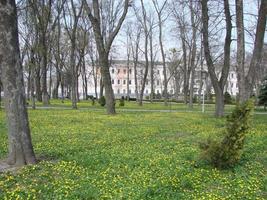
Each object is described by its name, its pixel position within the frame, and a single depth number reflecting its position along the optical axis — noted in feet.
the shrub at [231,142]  24.67
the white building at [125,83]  335.67
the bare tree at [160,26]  143.45
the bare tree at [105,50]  73.97
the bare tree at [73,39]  102.52
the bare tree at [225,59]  69.21
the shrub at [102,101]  126.49
